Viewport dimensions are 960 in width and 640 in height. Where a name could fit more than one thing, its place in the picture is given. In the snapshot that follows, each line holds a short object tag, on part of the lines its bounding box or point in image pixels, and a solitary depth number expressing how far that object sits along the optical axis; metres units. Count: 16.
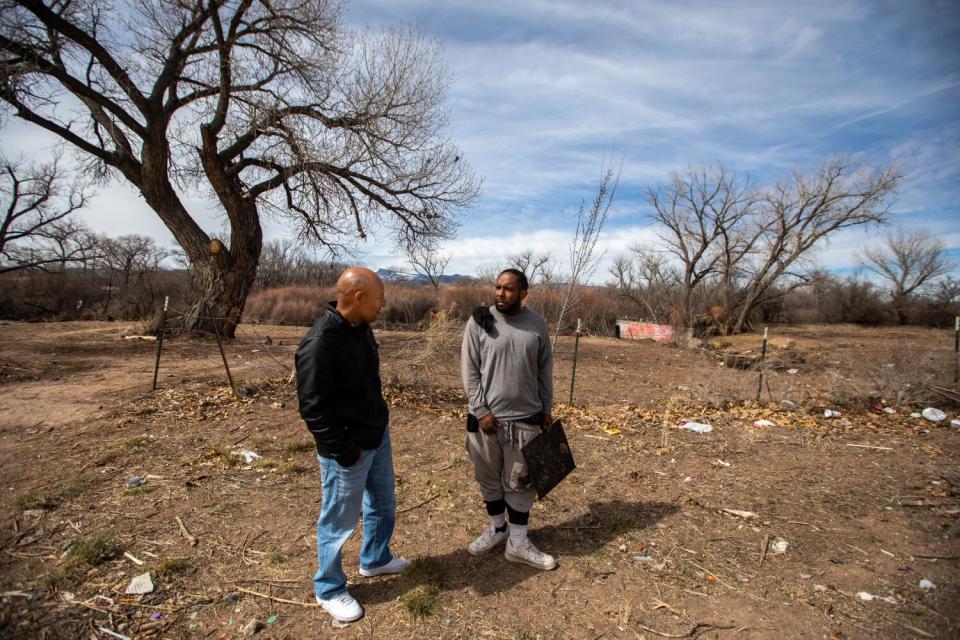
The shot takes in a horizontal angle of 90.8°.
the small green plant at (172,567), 2.81
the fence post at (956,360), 7.59
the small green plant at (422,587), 2.56
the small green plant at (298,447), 4.96
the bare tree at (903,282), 34.62
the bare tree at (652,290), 28.37
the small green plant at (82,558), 2.70
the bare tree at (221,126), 9.95
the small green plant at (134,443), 4.85
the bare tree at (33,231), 25.09
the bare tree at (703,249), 27.55
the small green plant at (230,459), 4.54
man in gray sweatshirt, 2.89
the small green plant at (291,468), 4.45
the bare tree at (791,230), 24.80
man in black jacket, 2.25
